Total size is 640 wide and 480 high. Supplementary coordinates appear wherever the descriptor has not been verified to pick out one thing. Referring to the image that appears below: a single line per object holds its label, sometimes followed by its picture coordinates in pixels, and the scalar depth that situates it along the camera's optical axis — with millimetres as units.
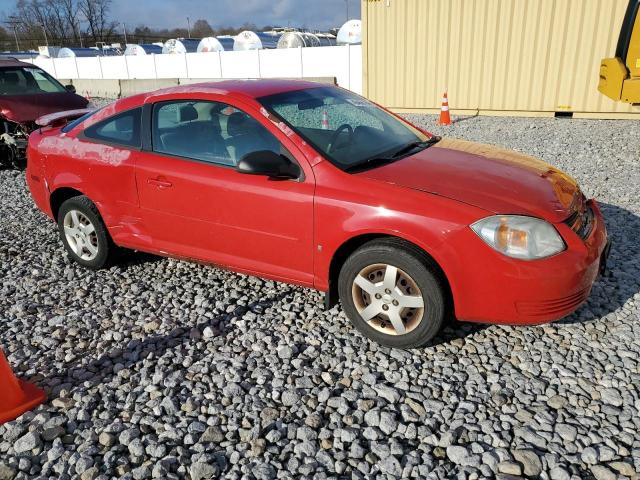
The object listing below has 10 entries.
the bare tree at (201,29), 85562
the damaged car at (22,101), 8508
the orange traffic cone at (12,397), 2787
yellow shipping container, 11305
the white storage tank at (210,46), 30500
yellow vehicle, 8469
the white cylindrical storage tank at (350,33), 23578
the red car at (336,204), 2945
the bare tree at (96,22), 77750
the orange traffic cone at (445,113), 11938
